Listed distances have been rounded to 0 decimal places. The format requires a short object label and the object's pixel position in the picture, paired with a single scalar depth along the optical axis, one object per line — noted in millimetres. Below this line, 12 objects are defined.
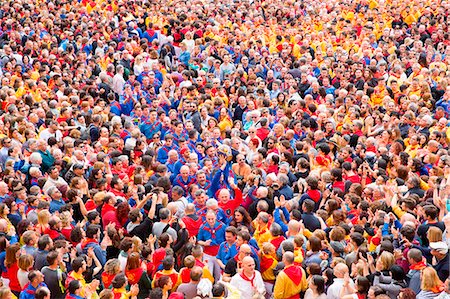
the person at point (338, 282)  16141
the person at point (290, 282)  16656
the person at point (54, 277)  17125
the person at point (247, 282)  16766
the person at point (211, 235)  19391
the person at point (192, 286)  16672
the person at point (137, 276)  17219
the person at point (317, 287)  16031
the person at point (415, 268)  16547
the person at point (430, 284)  15758
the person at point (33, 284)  16281
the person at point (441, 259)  16859
